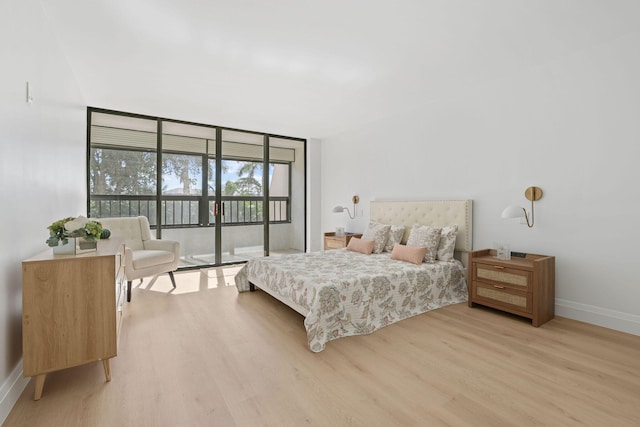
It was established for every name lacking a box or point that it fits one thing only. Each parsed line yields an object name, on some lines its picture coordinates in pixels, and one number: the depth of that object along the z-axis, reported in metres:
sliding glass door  4.67
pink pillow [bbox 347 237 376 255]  4.22
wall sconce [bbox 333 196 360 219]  5.38
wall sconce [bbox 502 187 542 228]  3.09
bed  2.64
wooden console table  1.74
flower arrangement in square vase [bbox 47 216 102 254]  1.95
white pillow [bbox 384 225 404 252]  4.31
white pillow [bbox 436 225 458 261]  3.72
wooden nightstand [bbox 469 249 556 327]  2.83
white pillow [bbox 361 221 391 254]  4.30
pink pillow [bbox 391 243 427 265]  3.55
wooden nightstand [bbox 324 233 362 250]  5.14
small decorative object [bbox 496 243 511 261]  3.17
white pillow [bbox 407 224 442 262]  3.69
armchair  3.63
